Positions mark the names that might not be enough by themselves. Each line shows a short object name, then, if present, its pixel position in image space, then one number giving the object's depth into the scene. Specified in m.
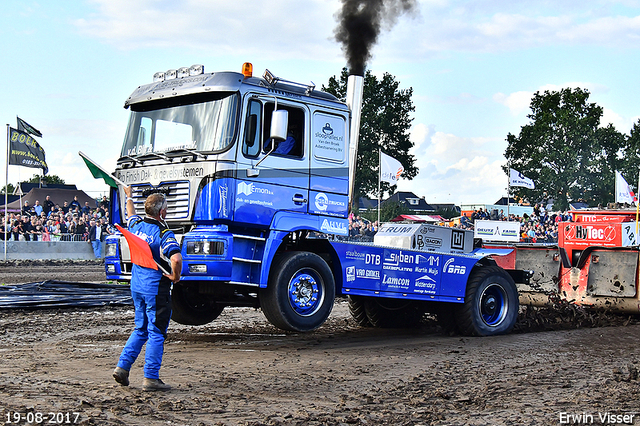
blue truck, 8.23
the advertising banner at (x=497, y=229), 24.41
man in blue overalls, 5.95
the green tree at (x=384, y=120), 59.94
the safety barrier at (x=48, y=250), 24.67
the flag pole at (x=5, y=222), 23.61
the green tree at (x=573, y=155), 63.06
